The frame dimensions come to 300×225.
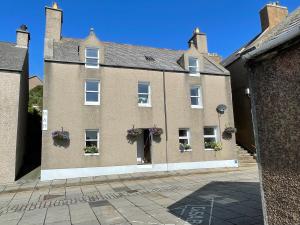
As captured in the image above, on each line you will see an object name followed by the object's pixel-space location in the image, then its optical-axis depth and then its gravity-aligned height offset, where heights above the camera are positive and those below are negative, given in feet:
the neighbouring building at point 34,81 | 120.09 +29.78
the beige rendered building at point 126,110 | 54.60 +7.70
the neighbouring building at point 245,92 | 72.64 +14.08
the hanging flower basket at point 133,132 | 57.77 +2.64
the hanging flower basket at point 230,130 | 65.36 +2.93
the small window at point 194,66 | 67.97 +19.60
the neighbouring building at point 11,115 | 50.24 +6.23
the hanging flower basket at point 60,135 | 52.16 +2.14
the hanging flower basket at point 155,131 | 59.21 +2.82
